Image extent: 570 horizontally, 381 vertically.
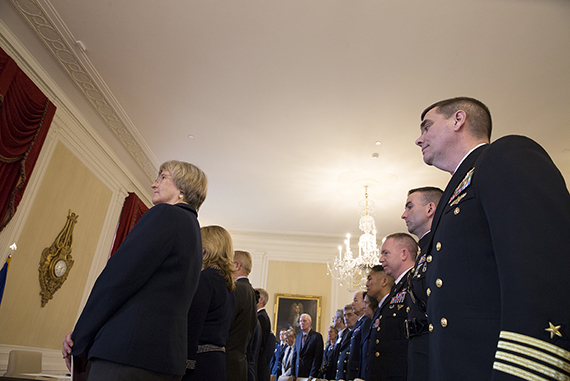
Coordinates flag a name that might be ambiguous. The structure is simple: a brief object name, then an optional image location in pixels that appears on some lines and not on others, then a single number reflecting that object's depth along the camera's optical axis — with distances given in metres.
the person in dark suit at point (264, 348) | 4.59
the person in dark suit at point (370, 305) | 4.25
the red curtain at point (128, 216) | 6.71
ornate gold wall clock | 4.89
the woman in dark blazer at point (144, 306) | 1.27
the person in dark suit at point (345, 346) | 4.79
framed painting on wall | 9.34
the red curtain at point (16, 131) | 3.81
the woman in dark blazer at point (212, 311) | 1.93
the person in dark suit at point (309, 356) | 6.61
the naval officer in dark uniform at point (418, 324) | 1.53
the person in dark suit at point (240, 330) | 2.42
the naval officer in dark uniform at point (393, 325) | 2.45
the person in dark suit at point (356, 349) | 4.06
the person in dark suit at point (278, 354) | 8.17
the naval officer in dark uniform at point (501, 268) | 0.70
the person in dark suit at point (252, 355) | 3.64
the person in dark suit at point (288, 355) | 7.37
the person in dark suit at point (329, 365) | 6.00
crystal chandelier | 6.52
